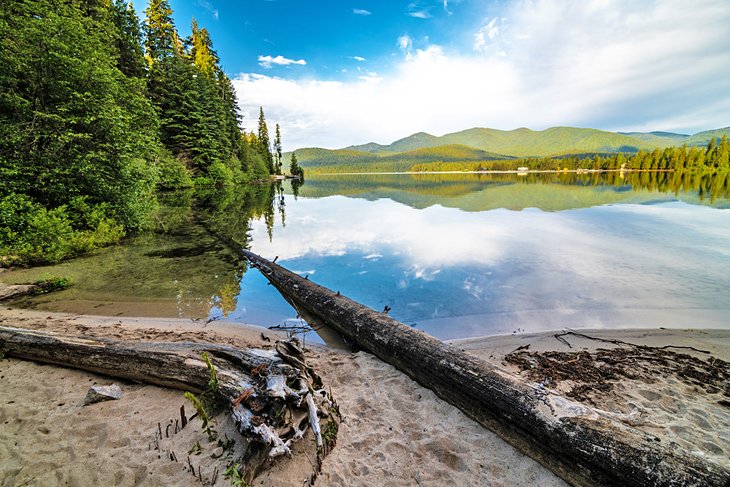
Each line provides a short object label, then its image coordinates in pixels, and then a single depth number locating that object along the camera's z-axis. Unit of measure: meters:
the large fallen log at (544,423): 2.57
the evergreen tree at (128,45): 33.53
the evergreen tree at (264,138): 85.89
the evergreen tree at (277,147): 107.07
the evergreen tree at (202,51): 52.03
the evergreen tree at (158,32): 41.91
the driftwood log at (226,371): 3.16
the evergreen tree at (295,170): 111.47
